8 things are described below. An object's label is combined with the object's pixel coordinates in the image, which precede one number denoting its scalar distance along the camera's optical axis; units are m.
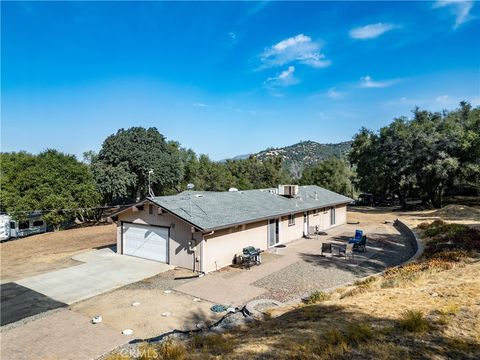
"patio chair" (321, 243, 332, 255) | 17.42
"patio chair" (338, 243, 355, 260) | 16.98
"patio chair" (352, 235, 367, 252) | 18.27
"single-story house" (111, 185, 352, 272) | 15.14
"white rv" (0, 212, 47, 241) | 27.56
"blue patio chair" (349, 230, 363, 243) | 18.66
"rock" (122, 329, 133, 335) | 8.98
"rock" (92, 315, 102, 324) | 9.69
